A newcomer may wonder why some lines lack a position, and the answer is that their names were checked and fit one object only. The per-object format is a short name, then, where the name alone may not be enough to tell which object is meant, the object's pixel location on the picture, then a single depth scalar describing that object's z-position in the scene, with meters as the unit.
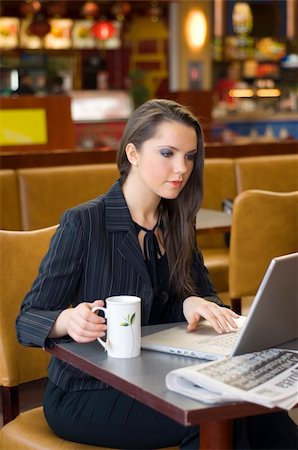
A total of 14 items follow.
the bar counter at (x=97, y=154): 5.23
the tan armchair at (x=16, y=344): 2.31
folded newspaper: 1.60
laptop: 1.82
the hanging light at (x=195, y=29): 14.43
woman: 2.07
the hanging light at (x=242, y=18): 15.47
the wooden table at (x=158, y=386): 1.58
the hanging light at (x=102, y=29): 14.00
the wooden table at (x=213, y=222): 4.14
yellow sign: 6.71
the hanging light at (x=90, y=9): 13.80
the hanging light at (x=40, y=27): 13.08
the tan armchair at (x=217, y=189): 5.57
